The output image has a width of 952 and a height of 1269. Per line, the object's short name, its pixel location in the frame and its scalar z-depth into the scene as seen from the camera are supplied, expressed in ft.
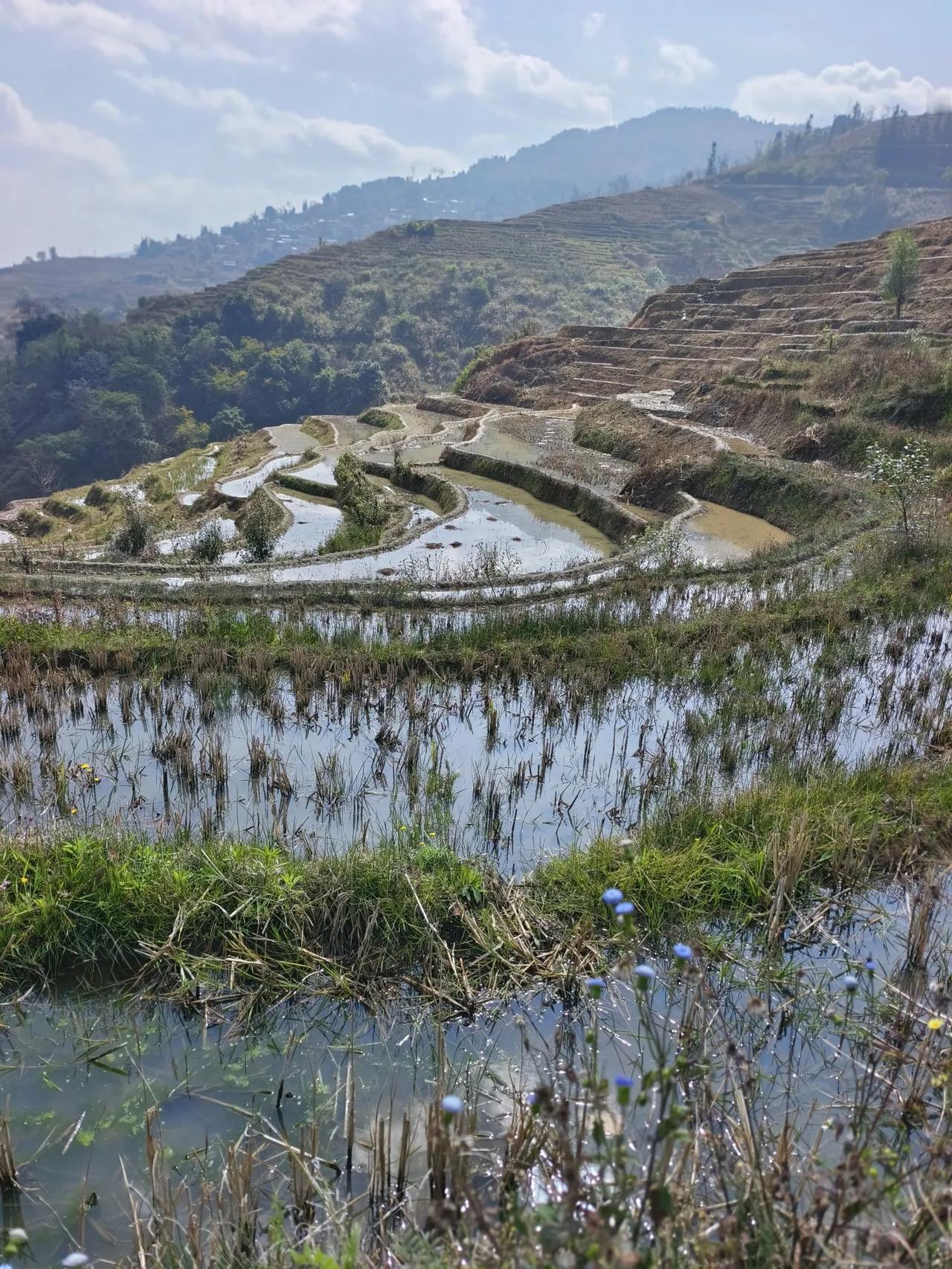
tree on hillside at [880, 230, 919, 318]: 86.63
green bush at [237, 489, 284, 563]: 46.96
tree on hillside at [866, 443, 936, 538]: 41.09
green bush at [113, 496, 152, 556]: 50.24
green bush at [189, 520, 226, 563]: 45.80
